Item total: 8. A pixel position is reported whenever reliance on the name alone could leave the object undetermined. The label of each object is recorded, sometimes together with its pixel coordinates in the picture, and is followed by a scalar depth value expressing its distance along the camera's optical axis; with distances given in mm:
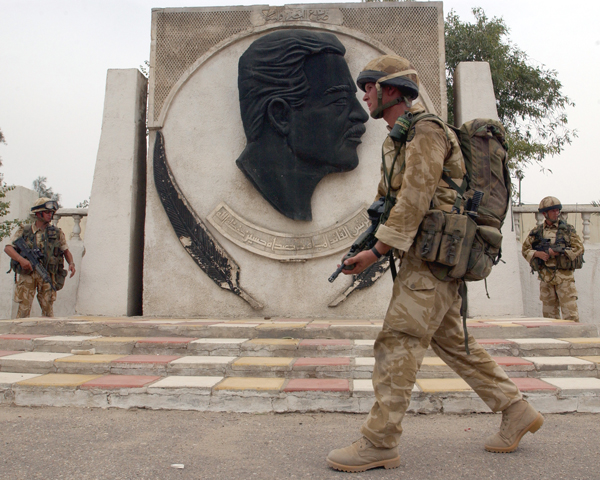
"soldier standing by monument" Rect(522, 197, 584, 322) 5781
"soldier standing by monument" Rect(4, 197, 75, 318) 5840
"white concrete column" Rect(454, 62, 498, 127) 5379
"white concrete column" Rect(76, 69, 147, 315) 5418
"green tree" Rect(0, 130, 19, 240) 6338
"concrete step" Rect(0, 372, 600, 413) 2746
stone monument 5172
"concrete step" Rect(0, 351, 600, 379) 3152
